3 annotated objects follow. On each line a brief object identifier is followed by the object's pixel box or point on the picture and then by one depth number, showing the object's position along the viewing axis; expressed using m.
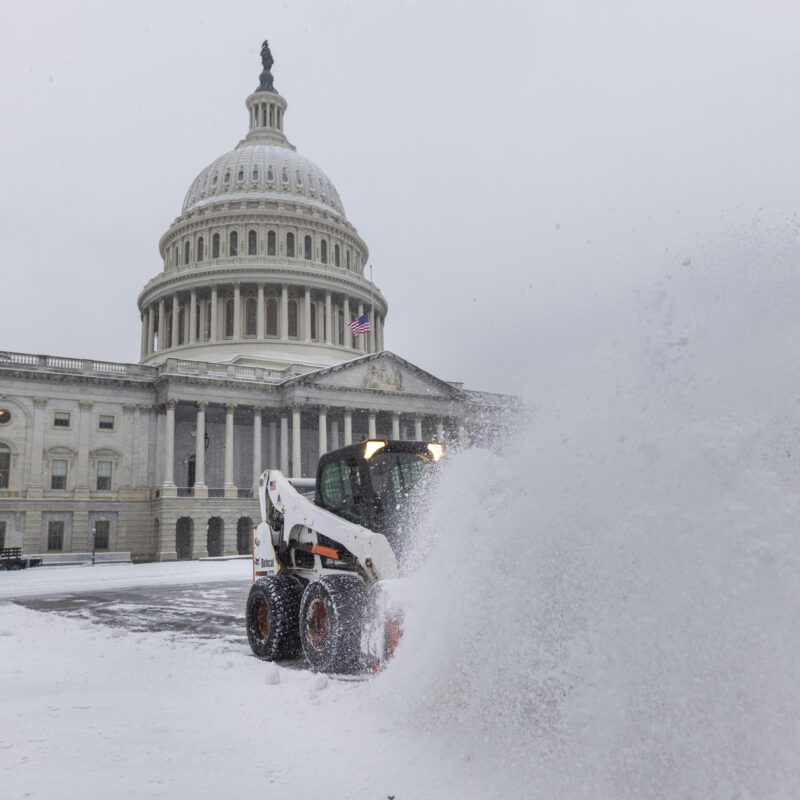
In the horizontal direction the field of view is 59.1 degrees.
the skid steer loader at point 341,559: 7.07
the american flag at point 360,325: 54.61
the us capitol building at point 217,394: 46.50
